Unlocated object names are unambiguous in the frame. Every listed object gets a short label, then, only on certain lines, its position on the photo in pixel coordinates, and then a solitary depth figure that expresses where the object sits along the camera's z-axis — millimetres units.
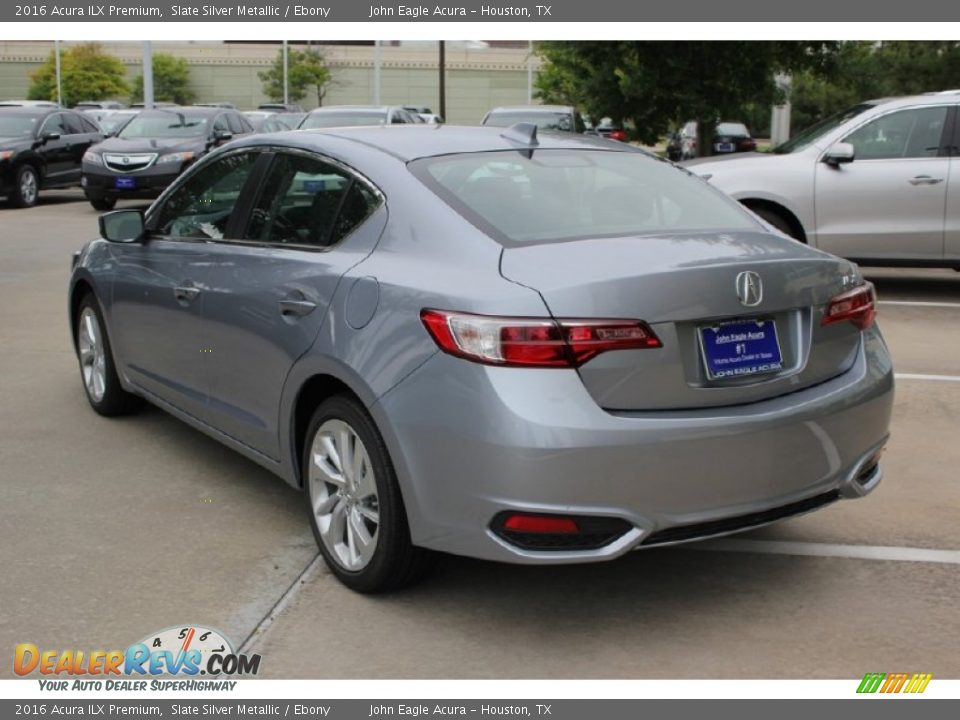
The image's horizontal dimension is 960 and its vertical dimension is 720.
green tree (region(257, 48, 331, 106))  82562
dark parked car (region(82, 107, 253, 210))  19672
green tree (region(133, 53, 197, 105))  85688
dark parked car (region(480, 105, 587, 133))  20219
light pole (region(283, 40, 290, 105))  79312
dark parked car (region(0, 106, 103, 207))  20453
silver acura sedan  3701
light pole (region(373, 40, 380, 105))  59350
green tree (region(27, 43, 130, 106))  76938
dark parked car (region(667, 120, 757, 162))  28545
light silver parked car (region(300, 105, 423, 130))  20000
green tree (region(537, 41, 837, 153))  17719
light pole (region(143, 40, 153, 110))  31844
